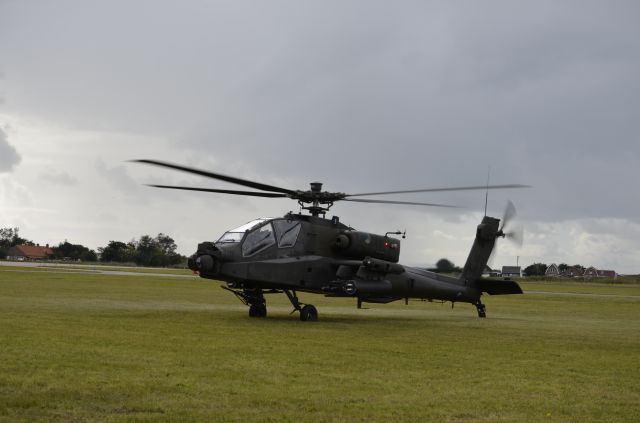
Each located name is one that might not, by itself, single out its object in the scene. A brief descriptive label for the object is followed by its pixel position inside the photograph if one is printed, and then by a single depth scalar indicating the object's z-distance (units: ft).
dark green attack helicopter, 73.46
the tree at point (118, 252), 515.38
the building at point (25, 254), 629.92
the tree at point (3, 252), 592.64
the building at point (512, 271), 502.30
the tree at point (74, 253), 595.88
